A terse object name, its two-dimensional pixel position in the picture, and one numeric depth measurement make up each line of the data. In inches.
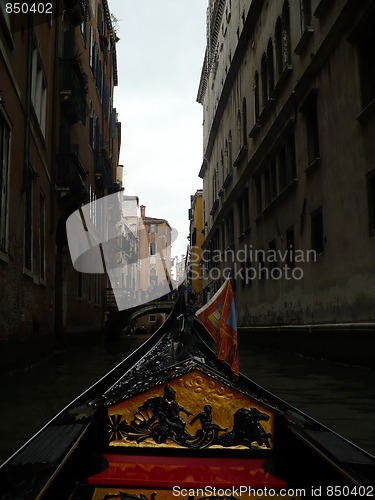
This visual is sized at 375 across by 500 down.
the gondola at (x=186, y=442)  59.4
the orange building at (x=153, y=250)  1920.5
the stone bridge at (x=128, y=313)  832.9
